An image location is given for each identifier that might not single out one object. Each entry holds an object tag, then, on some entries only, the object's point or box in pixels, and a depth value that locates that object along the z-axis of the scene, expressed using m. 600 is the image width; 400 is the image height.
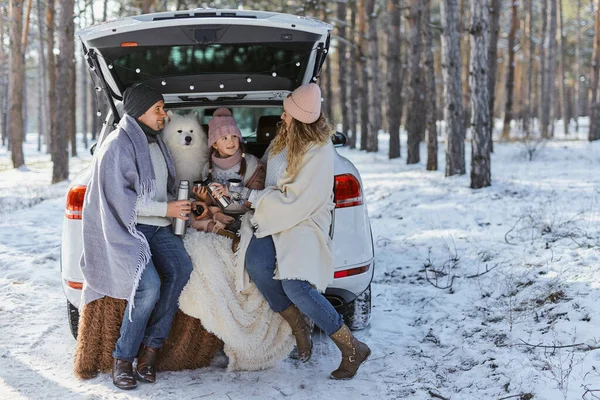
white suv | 3.77
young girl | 3.89
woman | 3.67
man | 3.58
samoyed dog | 4.01
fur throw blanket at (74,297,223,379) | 3.74
